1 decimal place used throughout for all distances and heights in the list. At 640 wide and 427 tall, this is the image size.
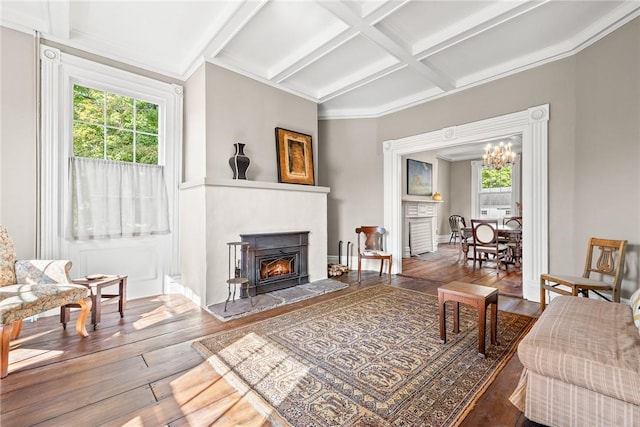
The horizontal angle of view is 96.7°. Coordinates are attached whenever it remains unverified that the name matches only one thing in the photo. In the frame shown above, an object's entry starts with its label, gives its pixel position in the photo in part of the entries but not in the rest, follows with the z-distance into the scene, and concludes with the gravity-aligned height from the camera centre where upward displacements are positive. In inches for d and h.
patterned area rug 62.4 -43.7
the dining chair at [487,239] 202.8 -21.2
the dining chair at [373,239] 192.1 -20.1
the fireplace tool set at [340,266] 191.9 -39.3
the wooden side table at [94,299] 104.6 -32.5
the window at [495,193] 349.1 +20.9
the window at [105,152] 120.0 +28.2
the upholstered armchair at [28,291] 74.9 -24.8
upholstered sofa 49.7 -30.3
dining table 216.8 -26.0
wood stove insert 144.5 -27.4
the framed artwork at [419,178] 293.7 +34.3
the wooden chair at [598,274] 105.9 -25.5
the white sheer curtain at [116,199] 127.2 +5.6
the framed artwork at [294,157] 167.0 +32.6
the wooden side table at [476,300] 84.1 -27.8
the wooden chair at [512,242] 217.7 -25.0
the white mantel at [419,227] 279.1 -17.4
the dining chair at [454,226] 345.4 -20.1
